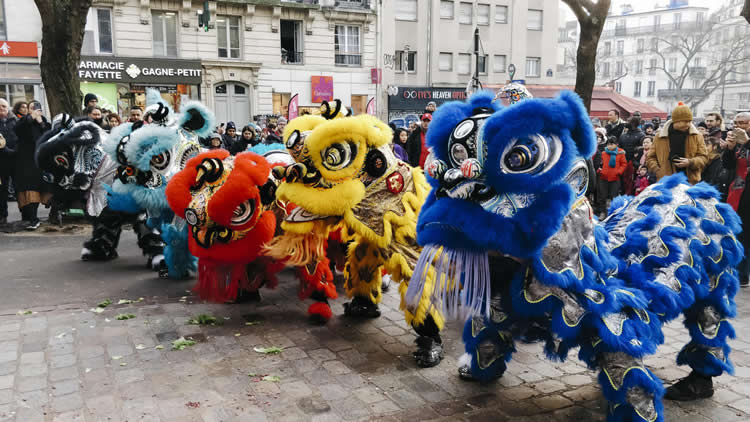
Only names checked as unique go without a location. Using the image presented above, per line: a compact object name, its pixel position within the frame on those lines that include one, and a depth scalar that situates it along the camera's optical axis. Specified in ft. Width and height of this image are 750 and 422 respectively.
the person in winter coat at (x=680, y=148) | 21.58
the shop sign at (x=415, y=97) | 89.61
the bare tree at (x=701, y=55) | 137.28
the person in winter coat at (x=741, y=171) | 20.47
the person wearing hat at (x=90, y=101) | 32.01
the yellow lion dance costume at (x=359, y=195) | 13.94
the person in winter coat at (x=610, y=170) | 34.81
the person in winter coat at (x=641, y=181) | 31.03
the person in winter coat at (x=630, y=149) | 35.68
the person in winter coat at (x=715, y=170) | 21.45
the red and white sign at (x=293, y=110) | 62.06
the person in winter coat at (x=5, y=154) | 29.66
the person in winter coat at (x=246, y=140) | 32.81
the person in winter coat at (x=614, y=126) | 38.34
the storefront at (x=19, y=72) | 64.23
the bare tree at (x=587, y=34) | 32.12
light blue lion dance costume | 19.35
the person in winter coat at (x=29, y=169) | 29.02
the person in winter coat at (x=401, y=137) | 36.22
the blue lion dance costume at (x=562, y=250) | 9.21
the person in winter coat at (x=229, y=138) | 34.96
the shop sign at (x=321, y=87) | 82.33
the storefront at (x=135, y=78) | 70.03
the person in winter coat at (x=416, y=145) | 34.42
